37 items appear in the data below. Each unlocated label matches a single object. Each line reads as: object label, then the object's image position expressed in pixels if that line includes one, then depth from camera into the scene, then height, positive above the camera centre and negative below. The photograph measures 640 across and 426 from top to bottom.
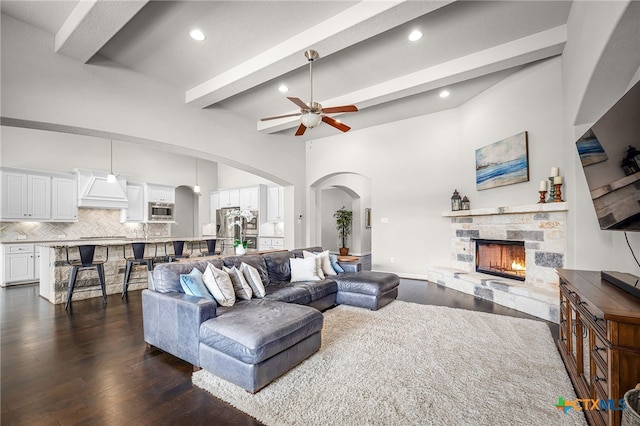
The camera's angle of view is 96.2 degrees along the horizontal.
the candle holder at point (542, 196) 3.95 +0.24
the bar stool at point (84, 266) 4.31 -0.79
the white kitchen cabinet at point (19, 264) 5.89 -1.03
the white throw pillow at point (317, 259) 4.22 -0.69
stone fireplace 3.74 -0.67
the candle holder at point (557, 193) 3.77 +0.26
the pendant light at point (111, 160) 7.63 +1.46
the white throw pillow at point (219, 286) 2.80 -0.71
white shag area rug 1.83 -1.28
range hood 6.97 +0.60
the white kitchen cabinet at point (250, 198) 8.71 +0.49
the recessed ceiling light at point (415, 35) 3.32 +2.10
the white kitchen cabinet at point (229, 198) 9.30 +0.54
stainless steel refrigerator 8.73 -0.52
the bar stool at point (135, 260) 4.96 -0.81
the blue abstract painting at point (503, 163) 4.32 +0.82
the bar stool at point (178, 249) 5.75 -0.70
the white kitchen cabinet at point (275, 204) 8.52 +0.31
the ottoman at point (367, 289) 3.93 -1.07
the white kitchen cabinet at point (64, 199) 6.57 +0.37
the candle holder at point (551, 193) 3.86 +0.27
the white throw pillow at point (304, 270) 4.06 -0.80
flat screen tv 1.73 +0.34
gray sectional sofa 2.07 -0.93
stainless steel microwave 8.25 +0.10
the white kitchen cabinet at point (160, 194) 8.30 +0.62
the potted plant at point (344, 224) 10.73 -0.40
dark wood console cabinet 1.37 -0.70
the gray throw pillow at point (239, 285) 3.10 -0.77
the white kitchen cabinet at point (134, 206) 7.91 +0.24
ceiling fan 3.42 +1.27
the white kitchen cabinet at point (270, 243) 8.48 -0.87
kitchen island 4.55 -0.96
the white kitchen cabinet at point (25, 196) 5.93 +0.40
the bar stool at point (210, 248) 6.22 -0.74
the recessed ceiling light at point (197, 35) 3.30 +2.10
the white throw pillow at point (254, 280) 3.24 -0.75
